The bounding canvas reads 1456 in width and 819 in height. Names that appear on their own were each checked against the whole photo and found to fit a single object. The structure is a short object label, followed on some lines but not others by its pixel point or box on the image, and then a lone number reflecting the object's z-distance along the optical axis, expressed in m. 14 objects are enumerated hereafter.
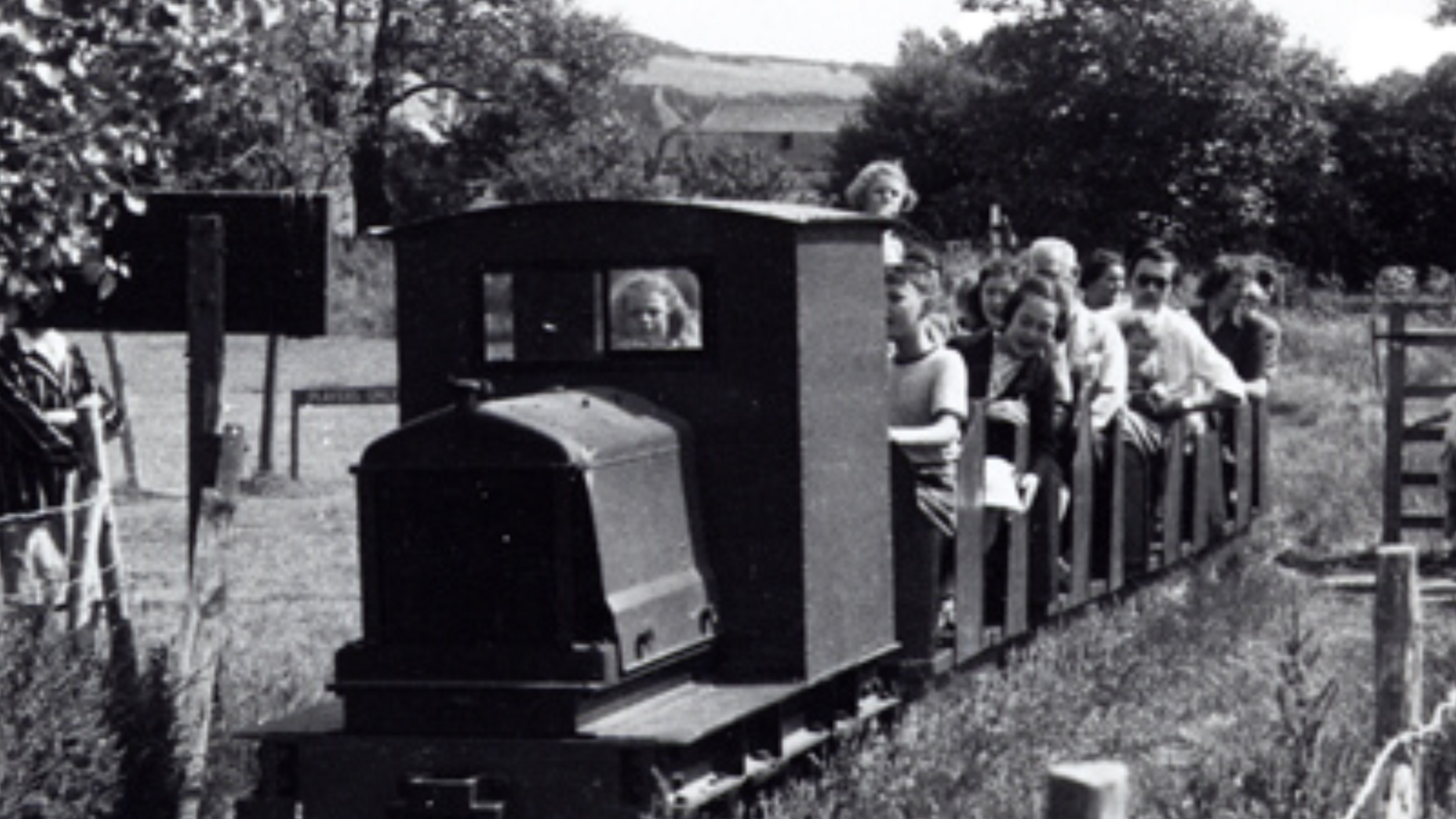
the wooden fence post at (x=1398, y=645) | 7.98
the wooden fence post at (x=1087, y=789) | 4.62
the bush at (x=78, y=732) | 8.22
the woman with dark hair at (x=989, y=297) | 13.15
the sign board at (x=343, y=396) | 23.97
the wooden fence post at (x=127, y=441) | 20.95
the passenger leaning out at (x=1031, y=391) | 11.94
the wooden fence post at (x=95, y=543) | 10.27
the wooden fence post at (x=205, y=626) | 9.16
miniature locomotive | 8.28
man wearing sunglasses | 15.01
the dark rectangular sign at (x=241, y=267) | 9.86
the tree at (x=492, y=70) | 73.19
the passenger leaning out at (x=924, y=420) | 10.41
